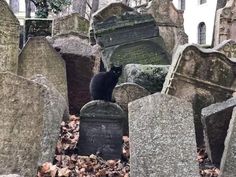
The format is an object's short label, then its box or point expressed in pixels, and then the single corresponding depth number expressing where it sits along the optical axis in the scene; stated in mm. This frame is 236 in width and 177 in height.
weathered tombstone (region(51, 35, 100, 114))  8422
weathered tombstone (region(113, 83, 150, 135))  7258
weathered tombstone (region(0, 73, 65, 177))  4301
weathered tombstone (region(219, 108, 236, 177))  5141
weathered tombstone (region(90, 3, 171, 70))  9539
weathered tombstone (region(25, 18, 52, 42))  12750
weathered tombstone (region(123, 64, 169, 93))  8102
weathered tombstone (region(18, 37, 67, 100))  7980
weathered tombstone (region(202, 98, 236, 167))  5996
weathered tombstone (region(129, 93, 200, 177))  4859
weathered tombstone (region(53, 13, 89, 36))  12125
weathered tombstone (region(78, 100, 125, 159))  6371
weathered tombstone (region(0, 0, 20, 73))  8133
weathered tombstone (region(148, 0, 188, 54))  13500
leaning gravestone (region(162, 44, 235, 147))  6766
